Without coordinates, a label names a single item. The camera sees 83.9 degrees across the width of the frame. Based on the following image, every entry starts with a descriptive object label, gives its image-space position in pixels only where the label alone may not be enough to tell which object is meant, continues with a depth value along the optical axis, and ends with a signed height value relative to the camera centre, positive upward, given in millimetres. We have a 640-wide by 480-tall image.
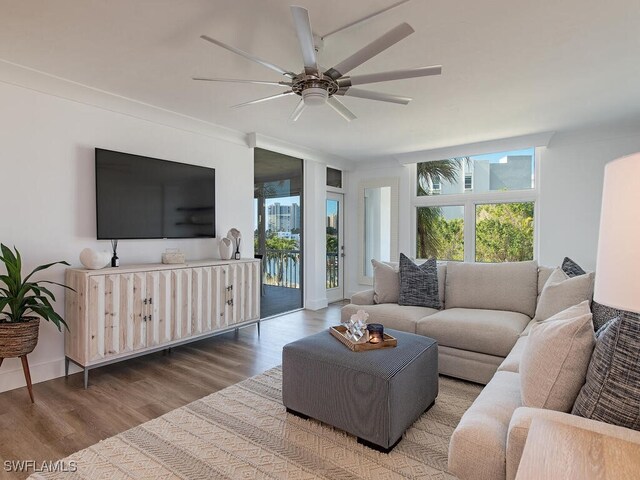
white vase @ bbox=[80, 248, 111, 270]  2963 -228
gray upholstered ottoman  1980 -916
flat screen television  3268 +347
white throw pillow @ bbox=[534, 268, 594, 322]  2668 -460
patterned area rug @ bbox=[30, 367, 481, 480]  1843 -1239
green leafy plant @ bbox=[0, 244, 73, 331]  2506 -455
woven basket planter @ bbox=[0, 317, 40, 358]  2457 -750
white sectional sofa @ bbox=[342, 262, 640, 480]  1309 -766
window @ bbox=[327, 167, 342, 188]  6398 +1008
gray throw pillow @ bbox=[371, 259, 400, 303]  3783 -551
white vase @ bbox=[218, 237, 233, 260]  4125 -185
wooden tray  2260 -720
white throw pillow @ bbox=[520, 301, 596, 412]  1345 -511
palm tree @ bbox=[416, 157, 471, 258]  5719 +405
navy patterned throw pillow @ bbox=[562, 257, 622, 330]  1856 -447
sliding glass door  5133 +67
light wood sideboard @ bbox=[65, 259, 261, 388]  2859 -695
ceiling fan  1693 +936
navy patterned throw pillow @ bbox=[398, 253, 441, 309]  3625 -546
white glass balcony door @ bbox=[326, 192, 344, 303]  6379 -248
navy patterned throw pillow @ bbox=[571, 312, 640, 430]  1119 -476
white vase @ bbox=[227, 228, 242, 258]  4266 -53
